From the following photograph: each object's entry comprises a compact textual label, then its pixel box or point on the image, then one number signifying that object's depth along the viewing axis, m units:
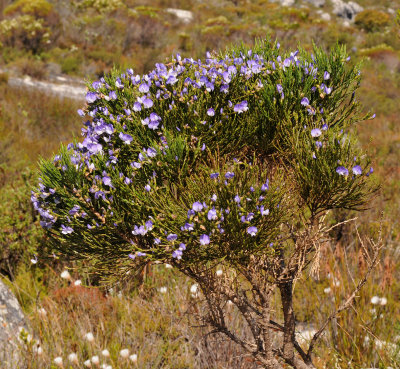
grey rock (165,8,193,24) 27.09
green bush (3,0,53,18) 18.61
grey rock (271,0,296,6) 38.12
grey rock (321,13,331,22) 34.60
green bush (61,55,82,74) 14.73
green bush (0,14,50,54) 15.27
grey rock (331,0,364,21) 38.09
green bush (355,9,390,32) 30.75
